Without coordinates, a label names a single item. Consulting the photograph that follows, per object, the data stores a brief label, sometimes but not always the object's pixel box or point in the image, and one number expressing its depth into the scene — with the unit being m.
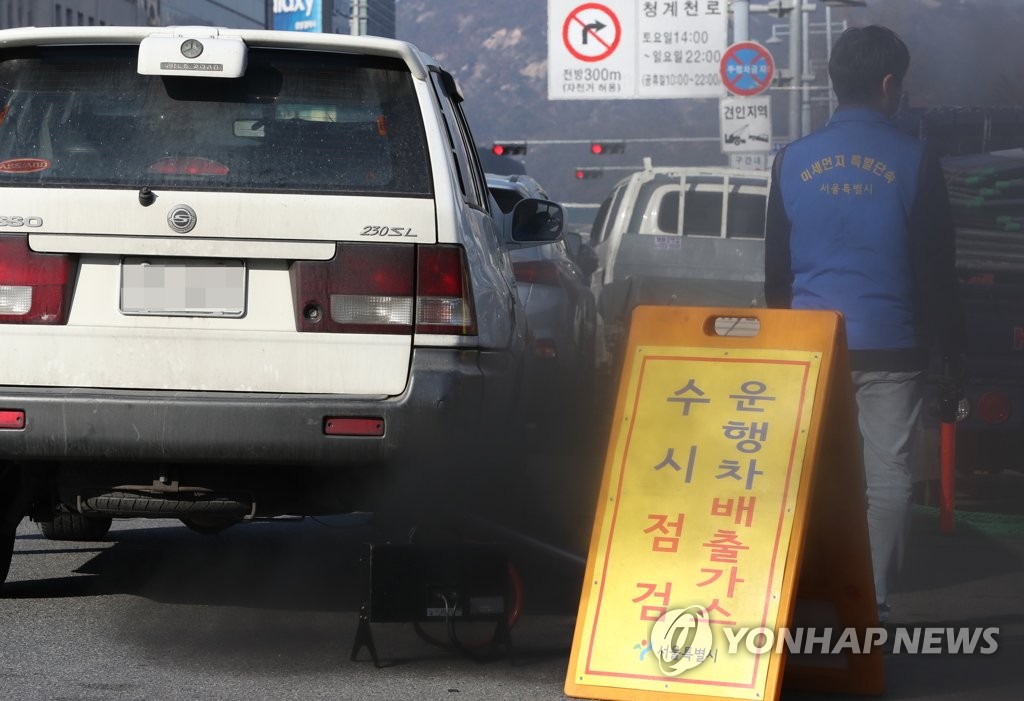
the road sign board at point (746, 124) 29.50
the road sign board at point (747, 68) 28.77
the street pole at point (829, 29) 45.03
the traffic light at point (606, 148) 54.09
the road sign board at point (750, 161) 32.44
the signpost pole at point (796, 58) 33.09
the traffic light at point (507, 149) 51.06
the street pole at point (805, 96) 37.83
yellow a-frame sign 4.66
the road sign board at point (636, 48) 31.88
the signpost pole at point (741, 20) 30.66
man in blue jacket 5.83
